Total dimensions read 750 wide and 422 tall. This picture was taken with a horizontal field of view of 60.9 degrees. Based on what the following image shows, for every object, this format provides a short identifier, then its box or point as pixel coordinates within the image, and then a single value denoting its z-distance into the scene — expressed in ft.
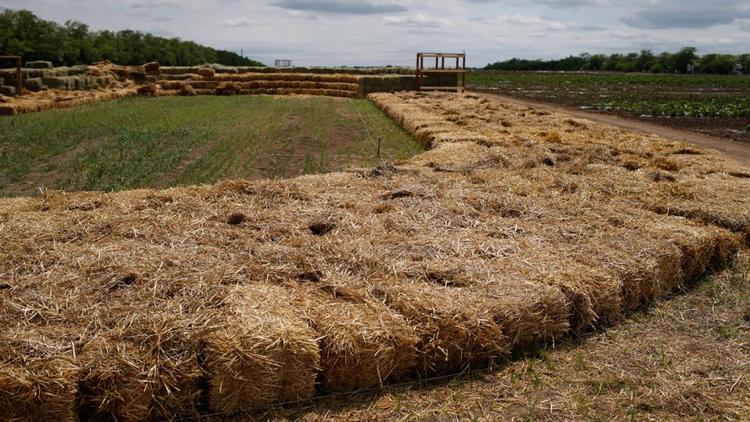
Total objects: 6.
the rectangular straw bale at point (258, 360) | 14.44
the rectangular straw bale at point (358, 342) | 15.57
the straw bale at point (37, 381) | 13.14
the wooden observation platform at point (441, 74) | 127.34
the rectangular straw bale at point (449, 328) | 16.79
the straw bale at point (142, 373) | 13.83
